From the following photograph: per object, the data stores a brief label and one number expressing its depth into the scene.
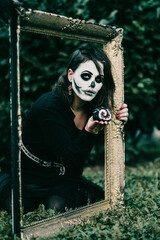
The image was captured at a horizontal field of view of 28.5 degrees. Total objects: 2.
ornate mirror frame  1.86
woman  2.23
